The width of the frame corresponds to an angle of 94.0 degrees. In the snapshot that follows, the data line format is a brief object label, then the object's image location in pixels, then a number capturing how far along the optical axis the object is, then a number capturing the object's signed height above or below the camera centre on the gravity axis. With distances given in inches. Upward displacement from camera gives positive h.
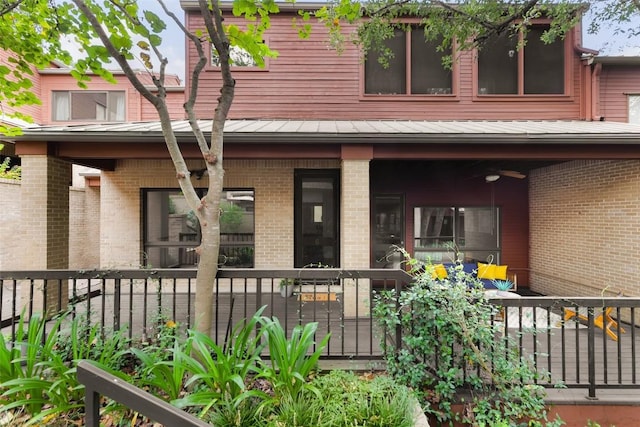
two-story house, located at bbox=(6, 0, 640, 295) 265.9 +36.8
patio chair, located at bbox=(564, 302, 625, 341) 174.2 -65.6
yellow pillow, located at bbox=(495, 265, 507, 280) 250.8 -46.2
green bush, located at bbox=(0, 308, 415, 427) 90.4 -57.8
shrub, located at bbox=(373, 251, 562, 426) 109.5 -54.5
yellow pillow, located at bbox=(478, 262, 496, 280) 251.6 -46.6
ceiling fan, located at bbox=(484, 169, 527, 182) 240.7 +36.2
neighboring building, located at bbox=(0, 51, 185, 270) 394.0 +160.6
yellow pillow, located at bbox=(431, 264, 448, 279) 221.2 -40.4
